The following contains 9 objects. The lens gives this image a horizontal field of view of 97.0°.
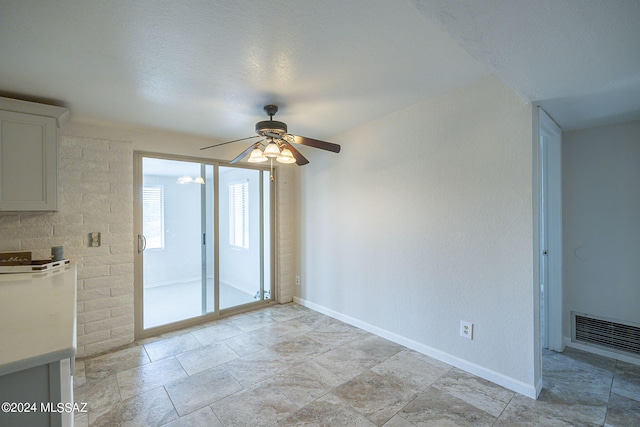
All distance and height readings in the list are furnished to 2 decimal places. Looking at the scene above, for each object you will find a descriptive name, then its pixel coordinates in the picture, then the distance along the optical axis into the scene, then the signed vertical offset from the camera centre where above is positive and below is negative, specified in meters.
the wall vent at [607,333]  2.46 -1.13
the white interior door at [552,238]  2.71 -0.27
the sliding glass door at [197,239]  3.21 -0.32
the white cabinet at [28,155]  2.12 +0.47
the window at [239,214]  3.92 +0.00
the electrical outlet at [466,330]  2.31 -0.97
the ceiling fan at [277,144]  2.31 +0.58
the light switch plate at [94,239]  2.76 -0.23
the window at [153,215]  3.19 +0.00
